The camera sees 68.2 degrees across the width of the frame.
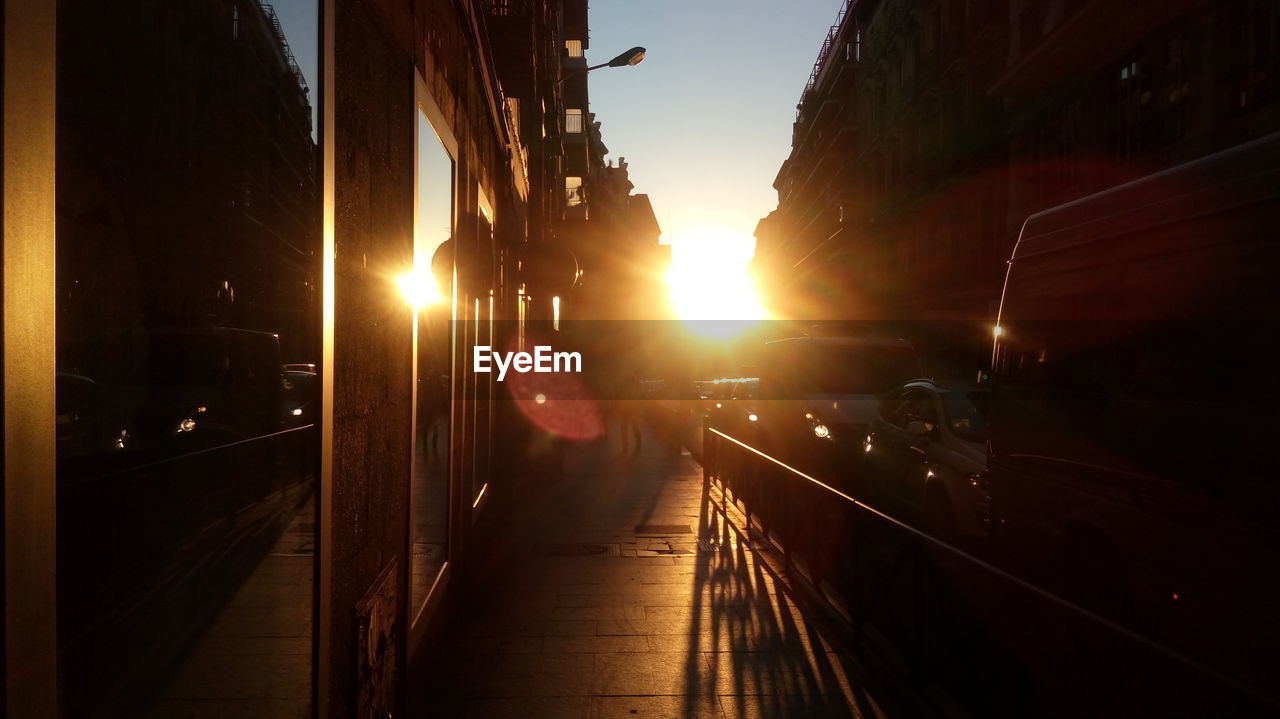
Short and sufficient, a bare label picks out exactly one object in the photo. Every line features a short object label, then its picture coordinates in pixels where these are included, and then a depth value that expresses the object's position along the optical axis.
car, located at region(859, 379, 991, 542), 8.53
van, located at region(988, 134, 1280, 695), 3.92
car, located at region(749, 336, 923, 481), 13.84
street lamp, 25.27
